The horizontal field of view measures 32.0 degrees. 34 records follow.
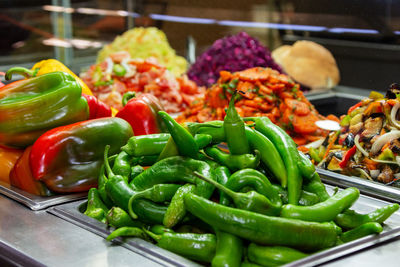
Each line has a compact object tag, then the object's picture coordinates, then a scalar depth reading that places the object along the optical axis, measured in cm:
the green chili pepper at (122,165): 60
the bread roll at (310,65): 117
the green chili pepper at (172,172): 57
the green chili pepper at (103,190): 61
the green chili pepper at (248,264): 50
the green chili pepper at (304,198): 56
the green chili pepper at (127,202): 55
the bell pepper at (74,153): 66
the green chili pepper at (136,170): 61
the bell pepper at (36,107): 68
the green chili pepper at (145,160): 63
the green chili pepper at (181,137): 58
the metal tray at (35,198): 64
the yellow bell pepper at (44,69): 78
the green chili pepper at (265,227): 50
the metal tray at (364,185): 68
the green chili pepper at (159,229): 54
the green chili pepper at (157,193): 55
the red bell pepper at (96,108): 74
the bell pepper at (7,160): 71
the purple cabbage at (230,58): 120
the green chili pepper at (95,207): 60
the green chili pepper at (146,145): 61
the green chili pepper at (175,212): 54
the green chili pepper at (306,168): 57
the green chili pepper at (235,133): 57
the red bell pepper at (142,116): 73
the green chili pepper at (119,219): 56
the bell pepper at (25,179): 67
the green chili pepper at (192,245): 52
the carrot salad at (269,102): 89
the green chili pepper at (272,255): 50
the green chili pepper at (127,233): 54
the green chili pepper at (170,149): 59
